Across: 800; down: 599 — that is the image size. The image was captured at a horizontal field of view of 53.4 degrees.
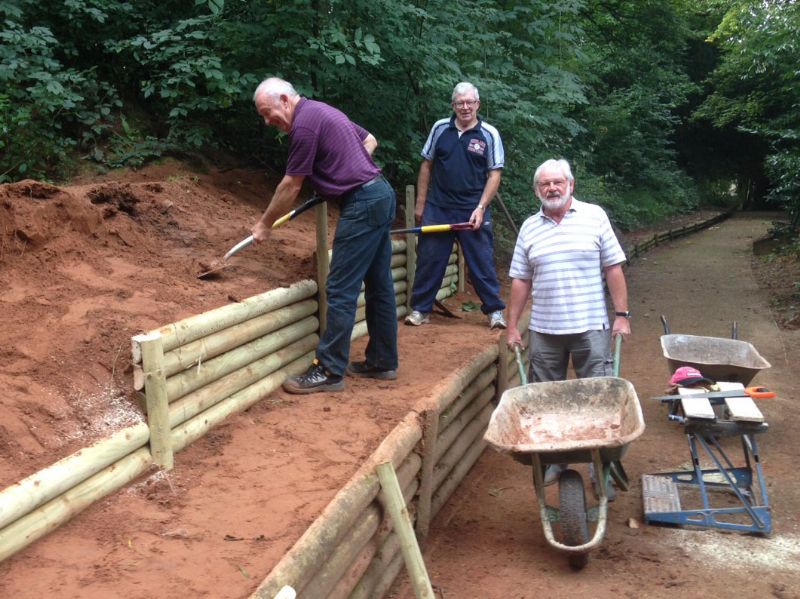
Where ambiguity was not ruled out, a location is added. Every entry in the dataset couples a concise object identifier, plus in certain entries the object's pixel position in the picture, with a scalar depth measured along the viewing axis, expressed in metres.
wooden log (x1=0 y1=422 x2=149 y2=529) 2.74
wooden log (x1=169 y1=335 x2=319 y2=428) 3.86
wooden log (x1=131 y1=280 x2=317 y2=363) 3.78
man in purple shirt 4.57
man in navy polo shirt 6.71
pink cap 4.83
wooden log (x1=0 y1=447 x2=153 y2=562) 2.76
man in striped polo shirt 4.54
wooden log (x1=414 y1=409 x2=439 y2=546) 4.43
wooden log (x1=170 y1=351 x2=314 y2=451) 3.84
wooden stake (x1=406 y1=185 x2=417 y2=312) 7.40
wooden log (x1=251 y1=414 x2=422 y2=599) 2.66
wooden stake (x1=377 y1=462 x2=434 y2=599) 3.14
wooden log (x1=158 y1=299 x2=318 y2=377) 3.83
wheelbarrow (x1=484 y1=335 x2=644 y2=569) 3.90
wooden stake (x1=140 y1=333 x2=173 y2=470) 3.55
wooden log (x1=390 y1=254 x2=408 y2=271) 7.19
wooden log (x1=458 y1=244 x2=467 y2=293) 8.59
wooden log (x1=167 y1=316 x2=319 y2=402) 3.84
